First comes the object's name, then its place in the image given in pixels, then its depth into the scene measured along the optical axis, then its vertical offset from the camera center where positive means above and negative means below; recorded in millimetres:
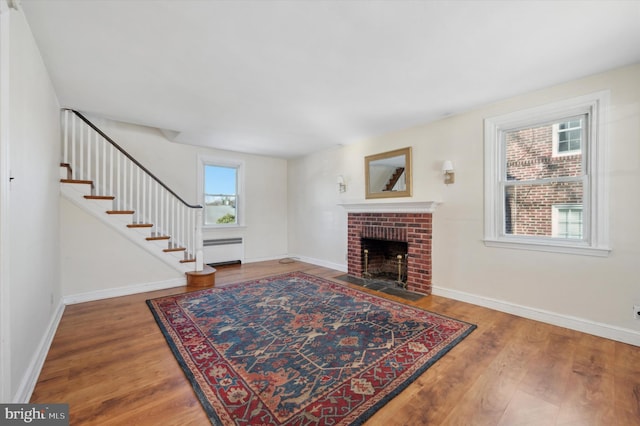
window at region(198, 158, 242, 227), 5480 +428
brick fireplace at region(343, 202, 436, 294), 3773 -314
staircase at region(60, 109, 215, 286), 3596 +151
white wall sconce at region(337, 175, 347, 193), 5105 +520
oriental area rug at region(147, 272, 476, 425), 1604 -1175
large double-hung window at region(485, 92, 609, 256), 2545 +371
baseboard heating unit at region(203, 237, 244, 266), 5406 -850
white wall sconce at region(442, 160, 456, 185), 3517 +542
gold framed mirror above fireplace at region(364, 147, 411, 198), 4102 +631
